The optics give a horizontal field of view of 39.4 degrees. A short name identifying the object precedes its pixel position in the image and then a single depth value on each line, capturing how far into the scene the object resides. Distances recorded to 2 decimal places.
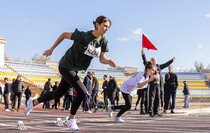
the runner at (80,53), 4.80
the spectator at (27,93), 18.60
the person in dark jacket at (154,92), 10.41
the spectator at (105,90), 16.02
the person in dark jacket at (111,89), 15.70
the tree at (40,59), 82.60
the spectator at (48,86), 17.06
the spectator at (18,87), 14.75
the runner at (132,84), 7.87
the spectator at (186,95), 21.25
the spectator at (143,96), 12.89
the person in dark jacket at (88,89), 14.46
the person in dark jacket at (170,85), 12.42
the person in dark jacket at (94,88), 15.62
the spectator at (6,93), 15.68
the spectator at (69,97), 16.33
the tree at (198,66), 74.25
